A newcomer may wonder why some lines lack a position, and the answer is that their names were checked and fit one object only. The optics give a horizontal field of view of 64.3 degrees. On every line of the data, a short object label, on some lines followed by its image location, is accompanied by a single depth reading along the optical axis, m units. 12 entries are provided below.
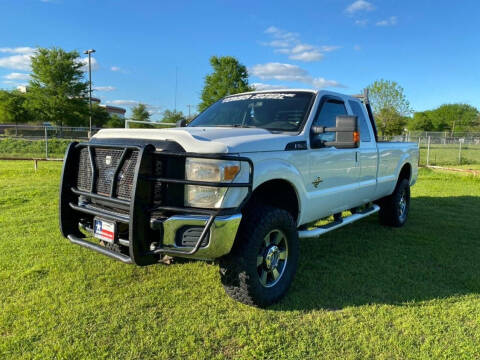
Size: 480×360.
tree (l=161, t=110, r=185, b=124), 41.38
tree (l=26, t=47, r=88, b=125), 35.19
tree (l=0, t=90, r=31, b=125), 43.34
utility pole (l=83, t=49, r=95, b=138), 30.30
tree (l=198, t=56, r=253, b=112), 35.88
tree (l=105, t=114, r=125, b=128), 46.84
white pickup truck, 2.76
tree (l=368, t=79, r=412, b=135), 45.56
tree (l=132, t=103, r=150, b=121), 50.08
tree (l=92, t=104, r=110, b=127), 41.80
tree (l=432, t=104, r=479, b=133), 91.46
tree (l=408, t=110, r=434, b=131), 88.62
